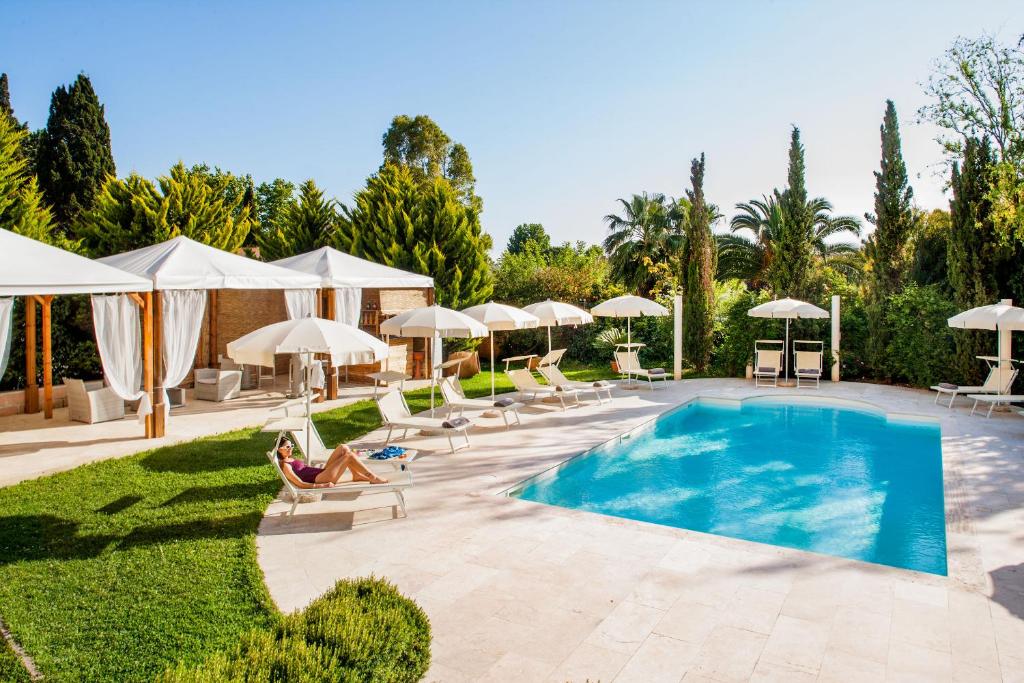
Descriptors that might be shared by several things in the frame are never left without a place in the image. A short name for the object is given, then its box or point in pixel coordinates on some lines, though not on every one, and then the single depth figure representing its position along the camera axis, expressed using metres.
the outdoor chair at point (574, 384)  14.58
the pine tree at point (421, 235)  19.39
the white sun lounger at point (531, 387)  14.34
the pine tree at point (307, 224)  21.48
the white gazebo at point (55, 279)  8.60
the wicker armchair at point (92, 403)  11.62
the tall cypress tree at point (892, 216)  19.36
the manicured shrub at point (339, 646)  2.81
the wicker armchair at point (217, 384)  14.20
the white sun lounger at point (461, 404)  11.95
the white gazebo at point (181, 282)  11.09
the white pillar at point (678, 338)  18.72
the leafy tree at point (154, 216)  15.77
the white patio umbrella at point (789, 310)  16.41
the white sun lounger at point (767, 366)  17.62
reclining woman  7.11
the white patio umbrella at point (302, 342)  7.54
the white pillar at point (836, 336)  17.56
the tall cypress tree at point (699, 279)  19.34
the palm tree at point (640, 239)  33.25
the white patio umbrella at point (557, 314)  14.66
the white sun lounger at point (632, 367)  17.36
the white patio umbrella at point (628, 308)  16.58
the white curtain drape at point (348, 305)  15.34
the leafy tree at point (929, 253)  21.53
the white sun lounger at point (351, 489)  6.84
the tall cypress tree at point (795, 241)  19.84
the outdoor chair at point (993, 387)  13.50
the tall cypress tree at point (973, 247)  15.55
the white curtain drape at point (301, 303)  14.30
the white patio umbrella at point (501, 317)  12.97
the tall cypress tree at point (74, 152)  27.25
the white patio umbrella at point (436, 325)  11.42
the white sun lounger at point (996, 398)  12.90
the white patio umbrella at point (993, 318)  12.50
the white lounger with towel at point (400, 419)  10.08
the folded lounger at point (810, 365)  17.16
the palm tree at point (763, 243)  32.00
